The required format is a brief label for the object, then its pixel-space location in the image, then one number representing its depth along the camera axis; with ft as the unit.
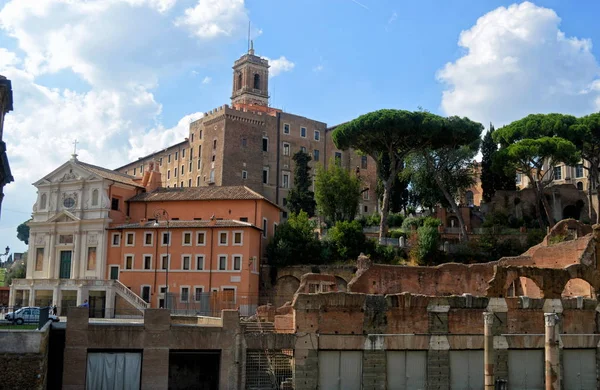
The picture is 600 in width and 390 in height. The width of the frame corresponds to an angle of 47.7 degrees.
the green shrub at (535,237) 167.12
